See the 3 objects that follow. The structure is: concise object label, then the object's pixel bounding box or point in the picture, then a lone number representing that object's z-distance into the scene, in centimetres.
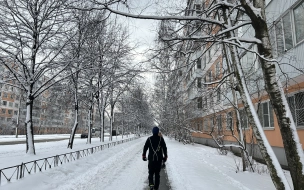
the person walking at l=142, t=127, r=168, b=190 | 656
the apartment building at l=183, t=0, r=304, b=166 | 896
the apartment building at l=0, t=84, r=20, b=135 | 5809
